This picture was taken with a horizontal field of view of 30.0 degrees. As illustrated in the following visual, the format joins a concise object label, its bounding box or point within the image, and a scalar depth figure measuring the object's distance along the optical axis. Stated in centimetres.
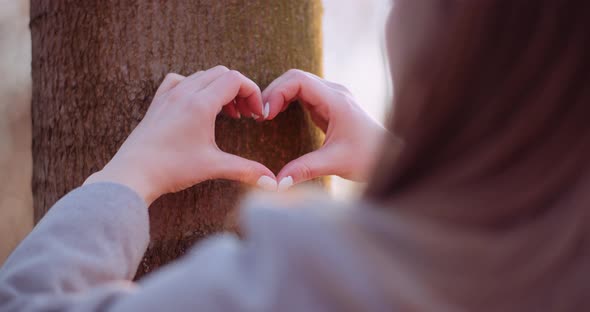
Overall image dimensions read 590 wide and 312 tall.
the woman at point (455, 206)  57
